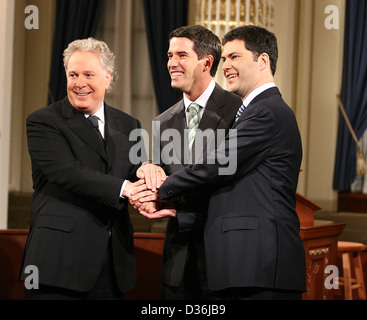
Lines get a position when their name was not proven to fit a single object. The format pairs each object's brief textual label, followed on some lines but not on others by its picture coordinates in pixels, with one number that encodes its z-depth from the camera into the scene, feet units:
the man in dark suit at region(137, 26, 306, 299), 15.17
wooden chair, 30.68
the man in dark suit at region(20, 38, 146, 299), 15.83
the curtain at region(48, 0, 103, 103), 45.50
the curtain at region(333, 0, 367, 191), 43.57
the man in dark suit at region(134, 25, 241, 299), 17.40
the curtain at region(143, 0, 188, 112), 45.75
